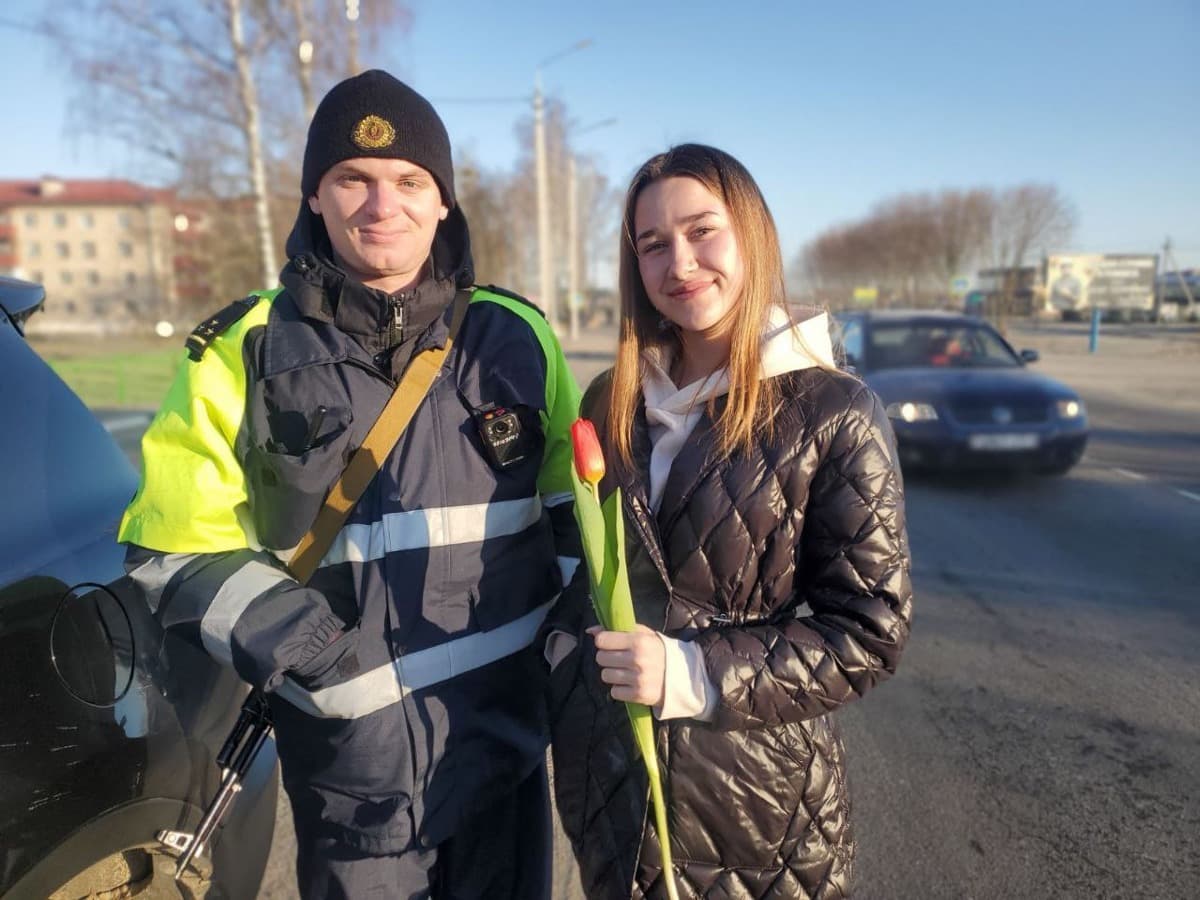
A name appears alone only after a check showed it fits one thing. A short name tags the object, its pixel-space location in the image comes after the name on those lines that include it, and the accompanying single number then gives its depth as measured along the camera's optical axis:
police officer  1.52
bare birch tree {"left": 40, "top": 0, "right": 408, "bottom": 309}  14.93
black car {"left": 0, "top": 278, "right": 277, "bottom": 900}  1.39
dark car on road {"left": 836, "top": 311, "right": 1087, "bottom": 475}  7.19
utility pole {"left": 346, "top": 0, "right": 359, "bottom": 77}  17.19
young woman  1.38
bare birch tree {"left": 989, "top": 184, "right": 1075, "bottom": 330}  43.84
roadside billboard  42.00
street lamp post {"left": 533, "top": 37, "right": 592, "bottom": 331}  24.84
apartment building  68.38
